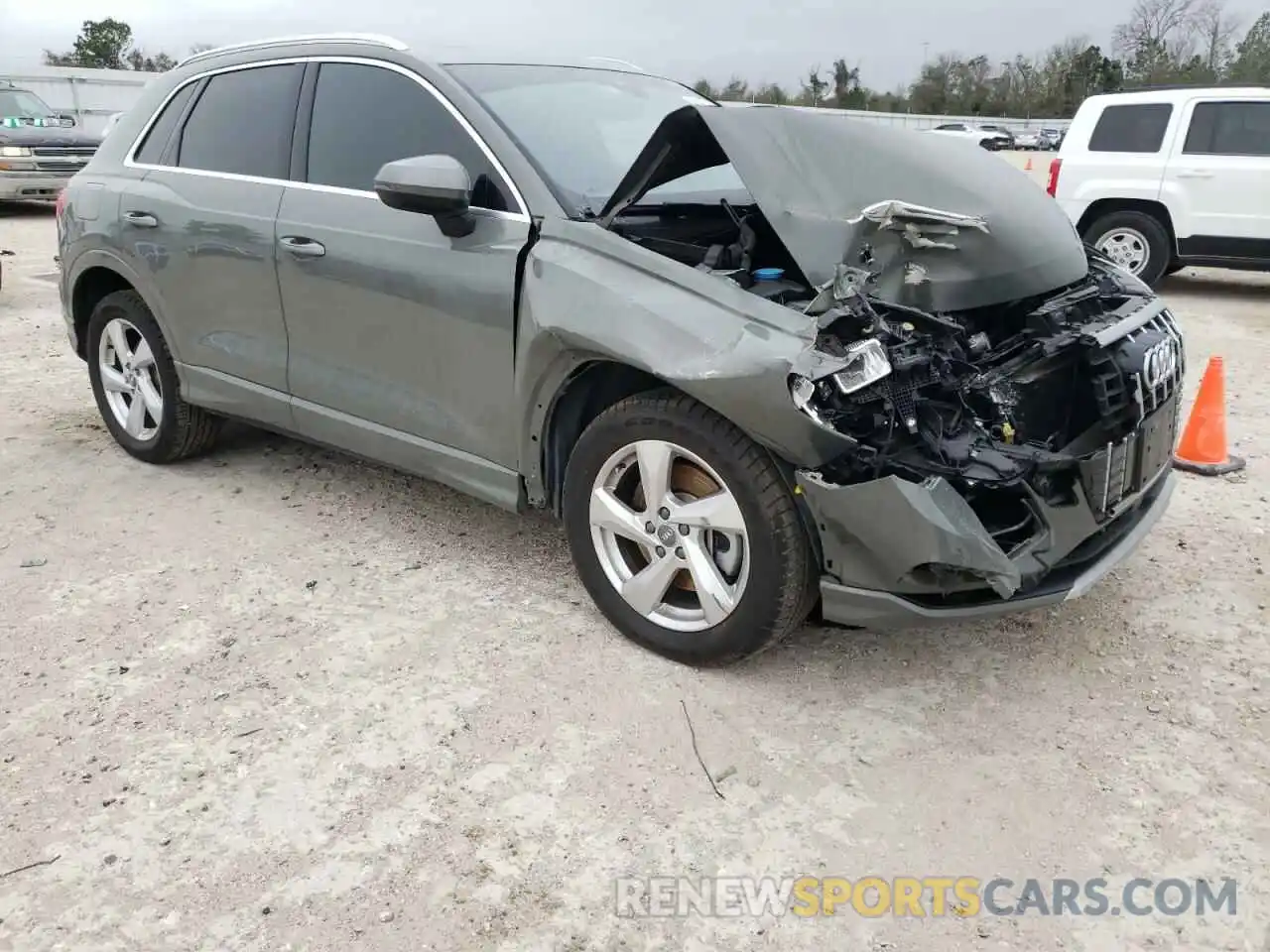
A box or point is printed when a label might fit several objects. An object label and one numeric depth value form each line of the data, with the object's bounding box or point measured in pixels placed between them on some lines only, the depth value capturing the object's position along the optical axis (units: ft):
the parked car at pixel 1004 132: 165.43
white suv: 30.48
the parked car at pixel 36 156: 47.96
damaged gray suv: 9.18
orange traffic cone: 16.21
